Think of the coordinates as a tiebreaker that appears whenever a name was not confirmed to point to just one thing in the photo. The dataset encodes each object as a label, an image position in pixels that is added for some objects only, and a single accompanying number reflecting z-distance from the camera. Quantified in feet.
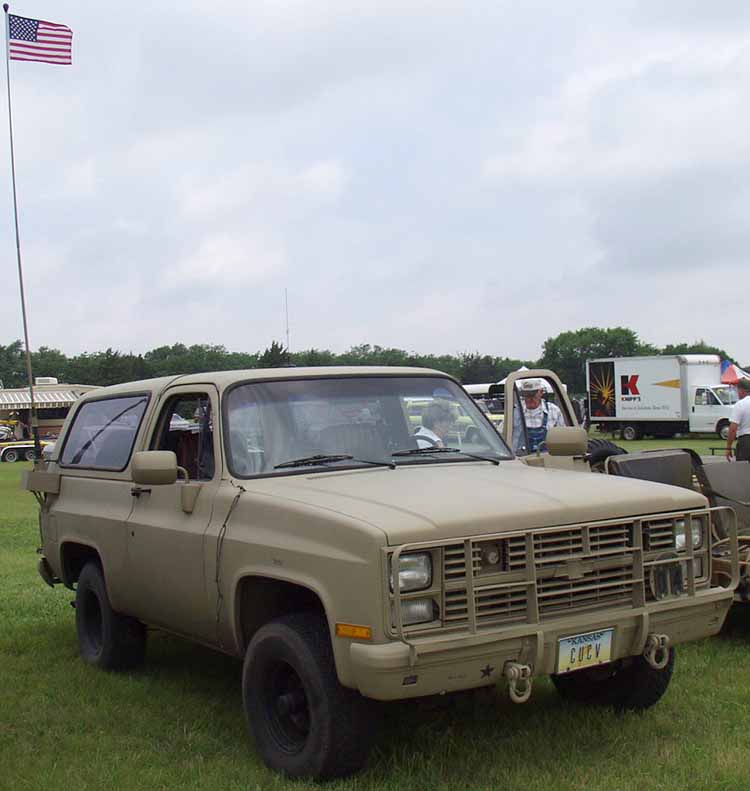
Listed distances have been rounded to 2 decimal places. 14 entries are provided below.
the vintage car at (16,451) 141.49
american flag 60.08
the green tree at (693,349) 435.53
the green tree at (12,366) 360.83
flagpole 40.47
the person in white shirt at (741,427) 41.47
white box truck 136.46
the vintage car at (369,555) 13.91
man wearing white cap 30.37
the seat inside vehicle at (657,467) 23.29
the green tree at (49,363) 346.05
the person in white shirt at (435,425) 19.43
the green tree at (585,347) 463.42
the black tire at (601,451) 26.61
